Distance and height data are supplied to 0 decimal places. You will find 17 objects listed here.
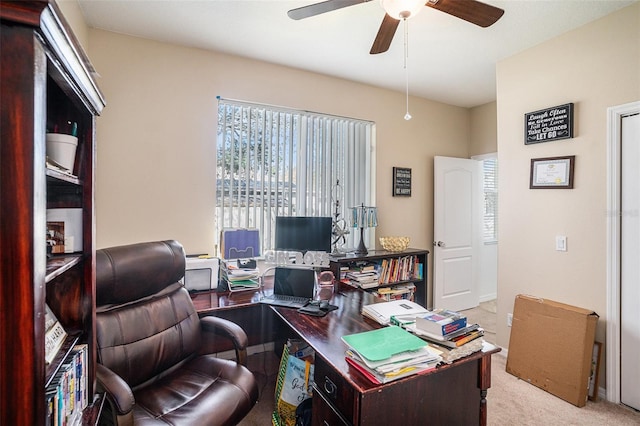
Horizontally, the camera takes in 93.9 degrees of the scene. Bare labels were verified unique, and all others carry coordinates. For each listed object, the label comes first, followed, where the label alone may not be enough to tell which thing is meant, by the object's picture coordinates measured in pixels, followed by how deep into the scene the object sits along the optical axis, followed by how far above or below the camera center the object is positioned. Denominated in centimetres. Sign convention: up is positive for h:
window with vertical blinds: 280 +47
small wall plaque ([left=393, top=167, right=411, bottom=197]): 365 +37
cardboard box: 216 -105
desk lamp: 314 -8
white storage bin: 94 +20
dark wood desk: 117 -76
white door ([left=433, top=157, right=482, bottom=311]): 385 -26
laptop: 209 -54
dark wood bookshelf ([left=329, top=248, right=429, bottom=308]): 282 -50
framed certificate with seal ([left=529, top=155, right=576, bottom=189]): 241 +33
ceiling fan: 157 +111
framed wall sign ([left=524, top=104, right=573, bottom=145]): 241 +74
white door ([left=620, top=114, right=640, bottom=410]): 208 -37
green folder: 121 -57
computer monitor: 272 -20
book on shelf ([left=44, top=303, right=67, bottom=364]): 87 -40
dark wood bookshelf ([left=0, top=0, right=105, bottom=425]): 60 +2
